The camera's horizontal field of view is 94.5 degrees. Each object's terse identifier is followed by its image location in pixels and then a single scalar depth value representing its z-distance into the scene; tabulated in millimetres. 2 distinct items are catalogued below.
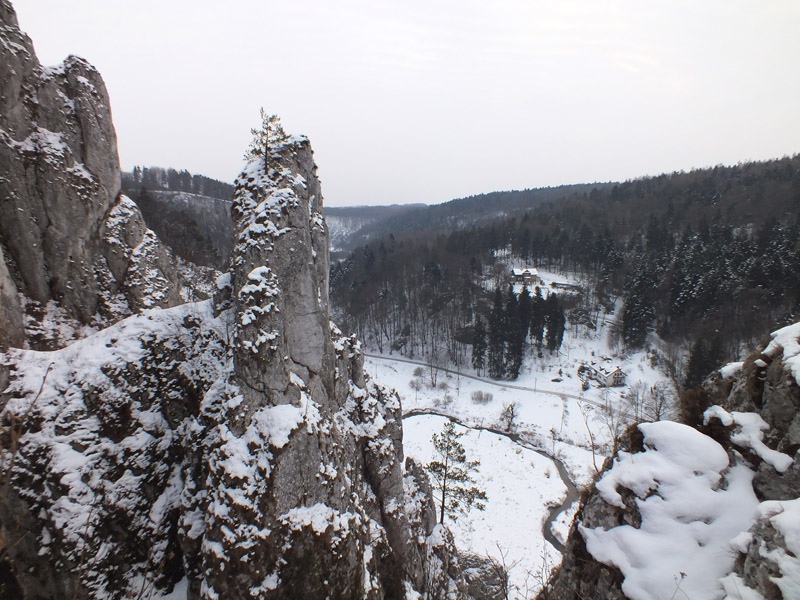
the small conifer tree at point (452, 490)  22703
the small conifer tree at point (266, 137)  12984
